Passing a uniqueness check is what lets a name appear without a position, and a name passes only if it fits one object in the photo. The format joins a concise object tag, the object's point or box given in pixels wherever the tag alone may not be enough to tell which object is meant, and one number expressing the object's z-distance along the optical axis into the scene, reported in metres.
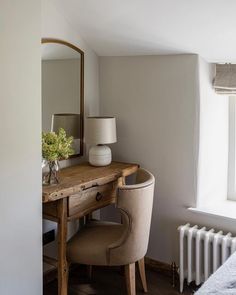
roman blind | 2.68
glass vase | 2.29
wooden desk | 2.20
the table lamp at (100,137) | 2.70
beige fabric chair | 2.26
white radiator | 2.48
